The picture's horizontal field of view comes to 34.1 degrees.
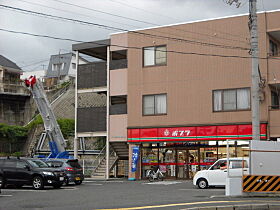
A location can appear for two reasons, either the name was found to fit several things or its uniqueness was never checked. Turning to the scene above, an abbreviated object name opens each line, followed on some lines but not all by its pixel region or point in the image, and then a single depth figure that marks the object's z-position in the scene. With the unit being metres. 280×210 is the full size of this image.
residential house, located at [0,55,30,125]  51.34
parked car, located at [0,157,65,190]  22.98
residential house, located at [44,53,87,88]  73.31
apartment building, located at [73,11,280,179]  28.38
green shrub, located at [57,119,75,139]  46.09
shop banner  31.55
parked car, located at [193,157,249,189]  22.00
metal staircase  34.20
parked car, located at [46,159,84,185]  26.55
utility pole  20.05
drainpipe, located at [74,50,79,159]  34.75
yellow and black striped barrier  18.34
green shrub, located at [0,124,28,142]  45.66
